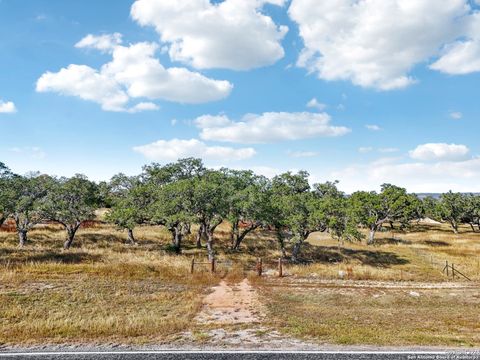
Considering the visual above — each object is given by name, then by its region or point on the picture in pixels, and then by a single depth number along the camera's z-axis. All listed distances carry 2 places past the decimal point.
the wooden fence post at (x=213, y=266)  27.56
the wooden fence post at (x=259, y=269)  26.76
